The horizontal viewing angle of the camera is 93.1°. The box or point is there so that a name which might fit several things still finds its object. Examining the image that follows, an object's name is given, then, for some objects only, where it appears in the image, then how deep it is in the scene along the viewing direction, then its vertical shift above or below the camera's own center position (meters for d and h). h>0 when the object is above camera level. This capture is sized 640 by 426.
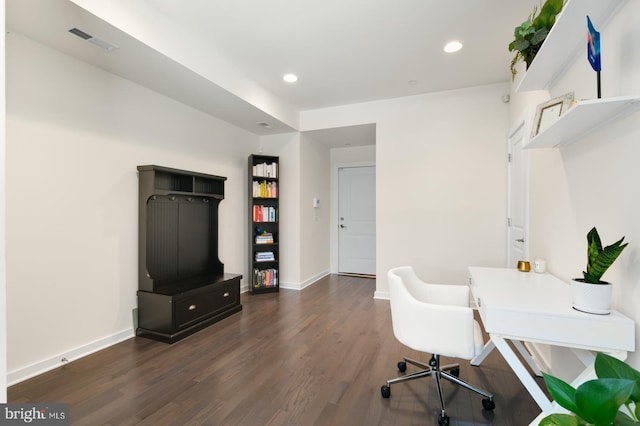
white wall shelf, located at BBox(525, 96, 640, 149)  1.21 +0.42
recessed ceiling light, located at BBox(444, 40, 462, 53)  2.86 +1.56
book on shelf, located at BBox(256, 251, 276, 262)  4.55 -0.73
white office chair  1.72 -0.73
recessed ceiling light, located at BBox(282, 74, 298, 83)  3.52 +1.55
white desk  1.23 -0.49
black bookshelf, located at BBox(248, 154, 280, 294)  4.50 -0.23
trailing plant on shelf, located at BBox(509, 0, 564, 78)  1.75 +1.09
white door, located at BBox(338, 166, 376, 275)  5.82 -0.22
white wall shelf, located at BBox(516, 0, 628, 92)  1.35 +0.90
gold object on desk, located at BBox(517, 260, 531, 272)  2.25 -0.43
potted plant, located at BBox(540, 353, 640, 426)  0.70 -0.47
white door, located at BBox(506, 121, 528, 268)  2.96 +0.10
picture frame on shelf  1.72 +0.59
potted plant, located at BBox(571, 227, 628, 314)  1.24 -0.32
